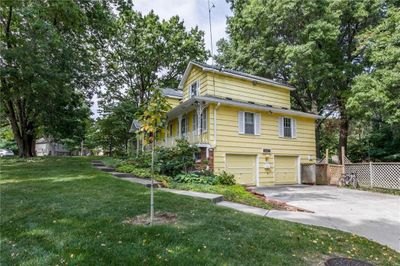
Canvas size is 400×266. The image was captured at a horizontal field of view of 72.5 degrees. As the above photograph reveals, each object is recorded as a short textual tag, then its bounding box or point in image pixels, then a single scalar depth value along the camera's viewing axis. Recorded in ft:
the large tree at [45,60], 40.75
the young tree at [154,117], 17.07
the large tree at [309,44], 53.67
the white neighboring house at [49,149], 142.61
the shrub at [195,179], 36.19
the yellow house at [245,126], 43.45
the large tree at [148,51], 82.48
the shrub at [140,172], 35.77
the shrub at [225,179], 36.88
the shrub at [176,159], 40.93
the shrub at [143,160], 46.39
